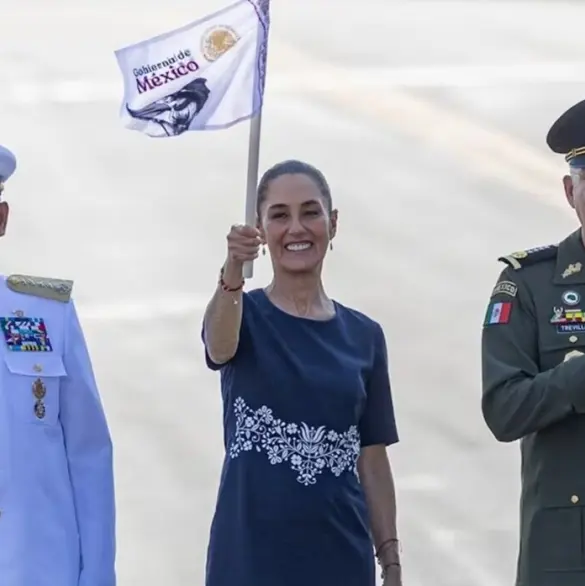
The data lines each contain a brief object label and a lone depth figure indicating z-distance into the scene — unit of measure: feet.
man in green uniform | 72.24
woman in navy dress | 72.45
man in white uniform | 72.10
